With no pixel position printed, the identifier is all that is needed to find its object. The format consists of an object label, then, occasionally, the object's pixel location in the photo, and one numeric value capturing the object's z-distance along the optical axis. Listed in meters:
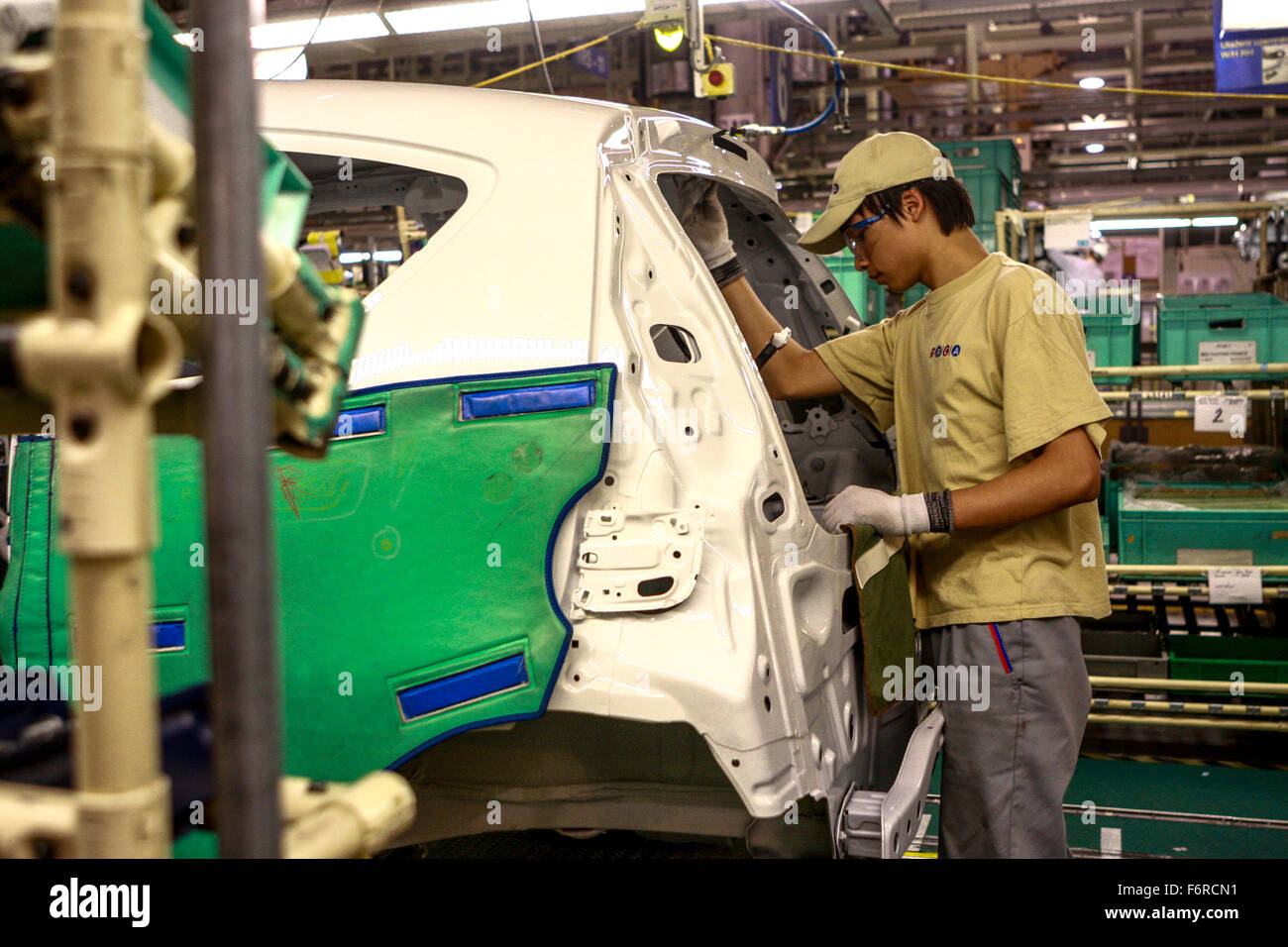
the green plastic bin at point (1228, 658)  5.05
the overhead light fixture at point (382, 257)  10.06
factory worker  2.45
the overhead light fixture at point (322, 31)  5.57
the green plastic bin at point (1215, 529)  5.04
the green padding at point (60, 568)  1.93
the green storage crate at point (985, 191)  6.11
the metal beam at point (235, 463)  0.76
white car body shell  1.92
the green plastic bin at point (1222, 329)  5.33
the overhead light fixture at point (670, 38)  5.26
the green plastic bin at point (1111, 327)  5.45
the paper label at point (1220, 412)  5.09
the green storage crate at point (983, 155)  6.18
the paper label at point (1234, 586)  4.87
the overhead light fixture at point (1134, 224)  6.69
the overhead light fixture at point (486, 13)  5.24
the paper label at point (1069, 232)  5.67
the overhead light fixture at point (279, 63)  5.47
